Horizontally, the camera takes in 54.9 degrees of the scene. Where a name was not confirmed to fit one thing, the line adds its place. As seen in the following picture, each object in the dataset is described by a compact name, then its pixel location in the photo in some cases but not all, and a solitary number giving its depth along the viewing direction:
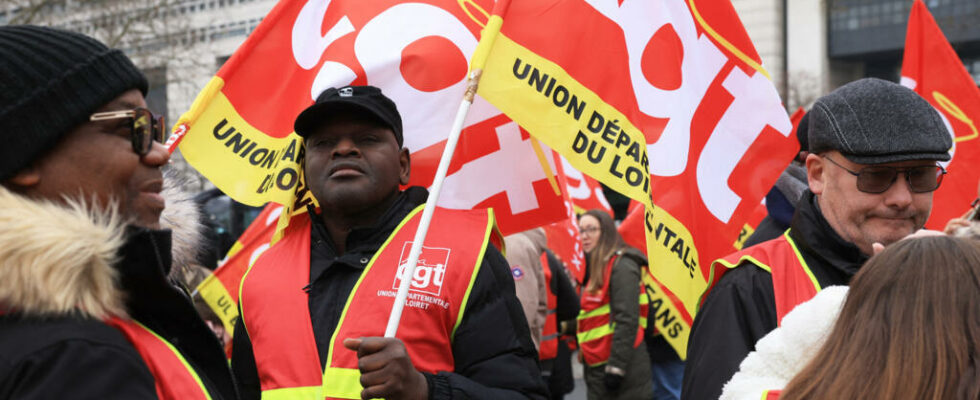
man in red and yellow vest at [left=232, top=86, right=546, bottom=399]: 2.83
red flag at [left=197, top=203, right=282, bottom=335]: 5.53
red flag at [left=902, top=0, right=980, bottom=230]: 5.10
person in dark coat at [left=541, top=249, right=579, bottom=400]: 7.32
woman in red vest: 7.00
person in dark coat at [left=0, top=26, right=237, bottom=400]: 1.53
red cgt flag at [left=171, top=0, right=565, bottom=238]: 3.57
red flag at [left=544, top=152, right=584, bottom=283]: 7.66
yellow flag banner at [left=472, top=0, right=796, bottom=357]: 3.32
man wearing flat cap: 2.61
